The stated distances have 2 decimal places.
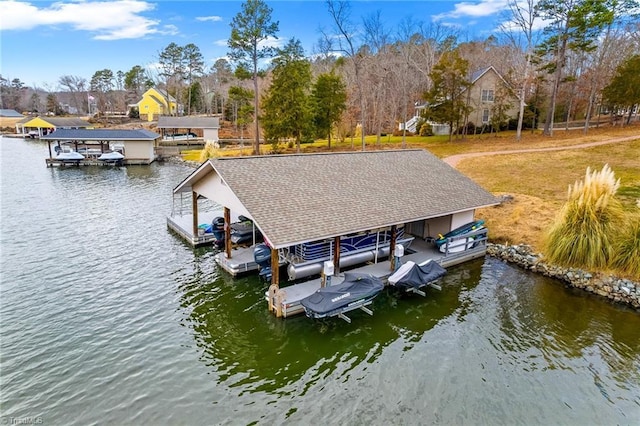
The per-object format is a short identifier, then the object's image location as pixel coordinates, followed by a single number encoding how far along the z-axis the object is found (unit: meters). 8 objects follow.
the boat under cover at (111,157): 45.66
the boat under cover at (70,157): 43.69
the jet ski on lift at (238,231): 18.53
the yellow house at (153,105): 94.44
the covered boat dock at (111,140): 44.72
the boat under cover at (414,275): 14.04
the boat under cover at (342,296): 12.06
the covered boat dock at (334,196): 13.15
